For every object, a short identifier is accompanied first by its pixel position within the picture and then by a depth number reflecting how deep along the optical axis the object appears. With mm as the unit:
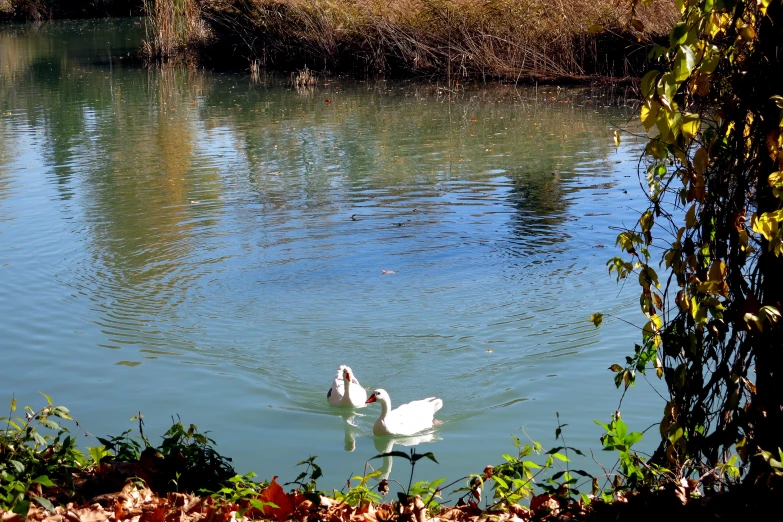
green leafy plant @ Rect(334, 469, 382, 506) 8664
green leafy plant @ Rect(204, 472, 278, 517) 8164
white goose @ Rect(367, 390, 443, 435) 12484
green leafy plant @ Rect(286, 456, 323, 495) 8836
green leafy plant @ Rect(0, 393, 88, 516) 8305
